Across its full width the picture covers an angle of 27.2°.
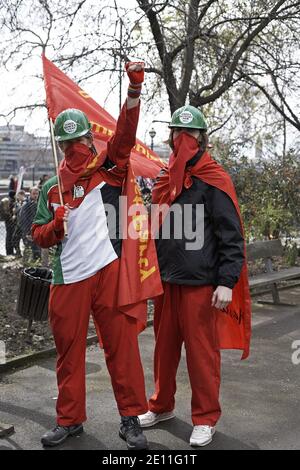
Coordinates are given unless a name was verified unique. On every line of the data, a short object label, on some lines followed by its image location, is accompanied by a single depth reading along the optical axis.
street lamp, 12.59
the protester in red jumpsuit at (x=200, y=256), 3.61
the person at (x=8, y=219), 12.23
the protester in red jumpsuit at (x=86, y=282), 3.55
